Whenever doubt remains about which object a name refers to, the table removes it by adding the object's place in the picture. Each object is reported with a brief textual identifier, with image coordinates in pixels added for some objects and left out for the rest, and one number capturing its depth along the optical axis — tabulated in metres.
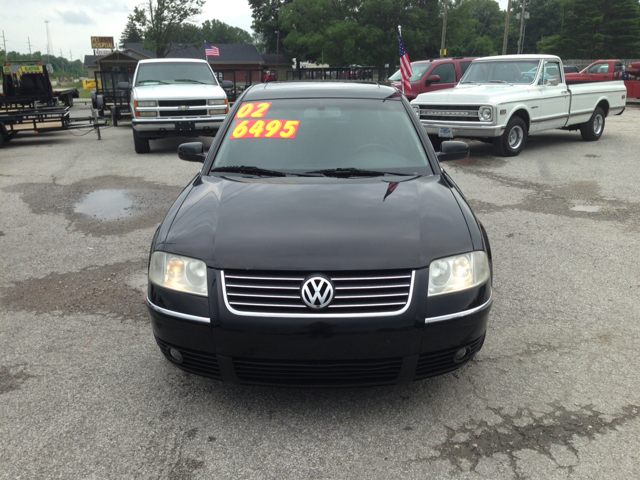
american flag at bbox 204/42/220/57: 32.08
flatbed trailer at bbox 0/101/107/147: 13.77
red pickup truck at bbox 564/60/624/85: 26.12
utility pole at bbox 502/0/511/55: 36.23
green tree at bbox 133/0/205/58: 30.02
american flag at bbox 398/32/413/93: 15.37
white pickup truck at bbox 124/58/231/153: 11.91
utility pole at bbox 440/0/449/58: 42.16
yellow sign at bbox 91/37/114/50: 60.57
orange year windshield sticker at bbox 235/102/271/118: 4.23
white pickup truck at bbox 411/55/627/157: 10.80
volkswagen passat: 2.57
